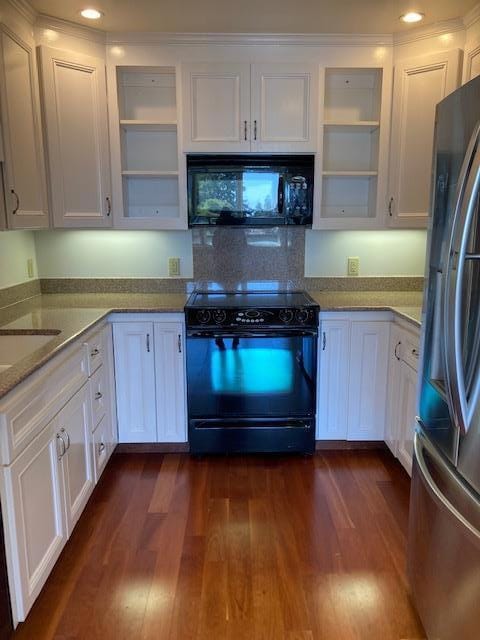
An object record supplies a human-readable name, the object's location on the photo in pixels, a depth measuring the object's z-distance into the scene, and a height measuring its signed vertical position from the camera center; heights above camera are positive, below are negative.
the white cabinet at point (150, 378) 2.72 -0.82
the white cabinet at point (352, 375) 2.74 -0.81
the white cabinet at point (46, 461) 1.48 -0.83
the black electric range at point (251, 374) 2.66 -0.79
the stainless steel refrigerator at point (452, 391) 1.26 -0.45
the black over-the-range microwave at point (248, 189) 2.76 +0.27
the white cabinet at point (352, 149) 2.79 +0.53
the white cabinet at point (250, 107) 2.69 +0.72
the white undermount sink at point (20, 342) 2.13 -0.48
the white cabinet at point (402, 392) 2.40 -0.83
